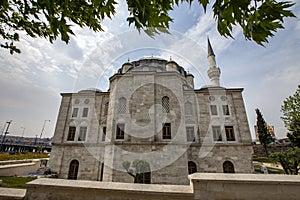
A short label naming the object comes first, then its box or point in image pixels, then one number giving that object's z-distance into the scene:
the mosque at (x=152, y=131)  11.63
